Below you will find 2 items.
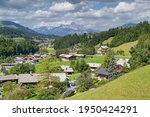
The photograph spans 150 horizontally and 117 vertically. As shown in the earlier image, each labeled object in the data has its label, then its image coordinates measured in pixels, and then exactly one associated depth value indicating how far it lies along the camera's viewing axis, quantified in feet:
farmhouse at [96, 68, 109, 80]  202.18
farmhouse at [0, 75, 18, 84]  229.99
